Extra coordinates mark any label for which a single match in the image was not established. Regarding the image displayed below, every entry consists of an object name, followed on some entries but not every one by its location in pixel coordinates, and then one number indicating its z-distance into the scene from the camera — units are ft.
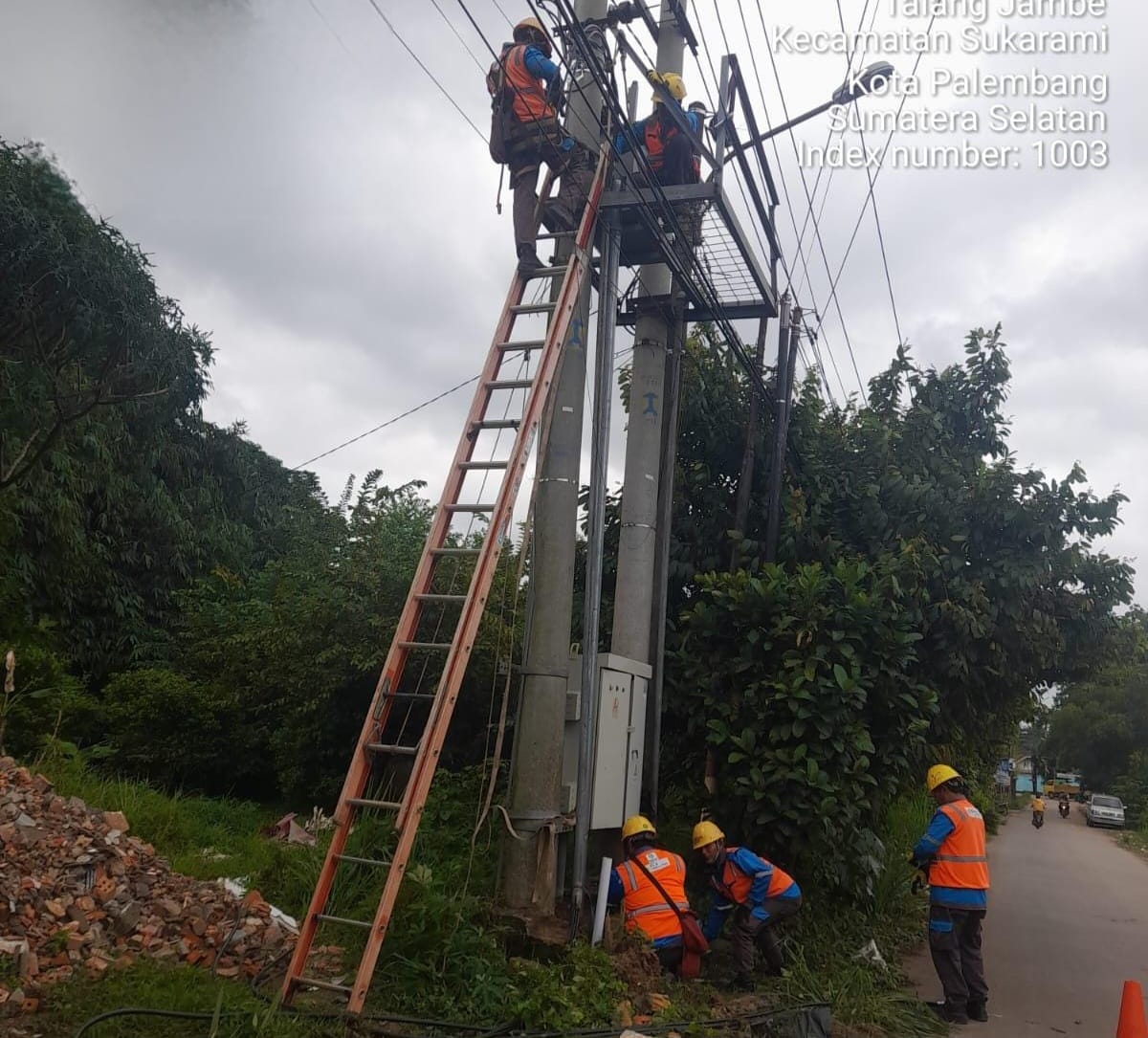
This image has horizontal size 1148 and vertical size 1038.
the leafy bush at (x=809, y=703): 24.63
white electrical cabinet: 22.11
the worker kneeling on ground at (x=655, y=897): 21.06
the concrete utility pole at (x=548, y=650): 20.97
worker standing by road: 21.77
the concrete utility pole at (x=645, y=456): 26.17
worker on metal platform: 26.45
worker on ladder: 22.63
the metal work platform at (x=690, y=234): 24.50
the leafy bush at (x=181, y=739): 39.27
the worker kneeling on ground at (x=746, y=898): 21.68
